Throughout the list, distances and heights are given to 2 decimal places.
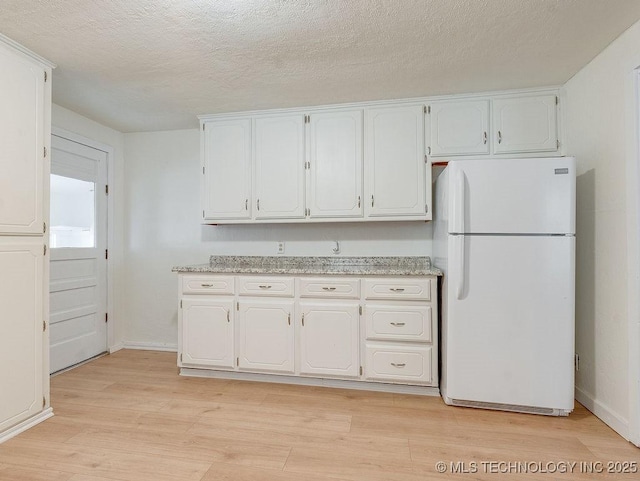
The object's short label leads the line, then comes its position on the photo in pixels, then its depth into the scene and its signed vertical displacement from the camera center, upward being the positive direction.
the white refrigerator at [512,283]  2.20 -0.26
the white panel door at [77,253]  3.06 -0.11
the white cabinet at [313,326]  2.59 -0.65
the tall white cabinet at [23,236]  1.98 +0.03
